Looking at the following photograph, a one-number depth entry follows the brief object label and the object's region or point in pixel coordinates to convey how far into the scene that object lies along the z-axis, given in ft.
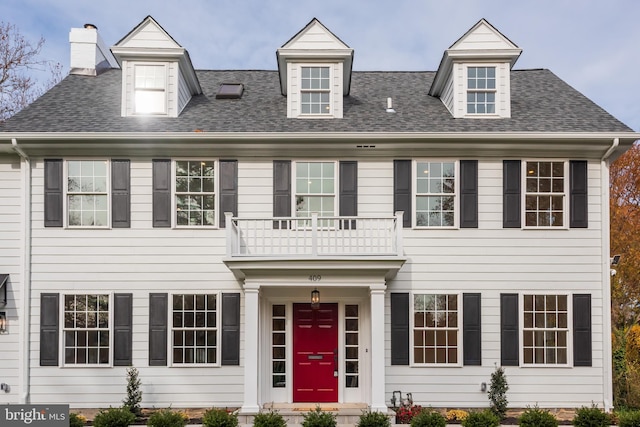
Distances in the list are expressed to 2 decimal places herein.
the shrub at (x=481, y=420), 29.48
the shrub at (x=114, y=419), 28.96
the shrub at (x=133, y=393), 34.73
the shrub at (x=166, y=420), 28.73
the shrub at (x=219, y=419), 29.01
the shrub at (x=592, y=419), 29.66
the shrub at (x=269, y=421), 28.66
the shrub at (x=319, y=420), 28.91
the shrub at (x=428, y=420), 29.22
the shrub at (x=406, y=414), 33.19
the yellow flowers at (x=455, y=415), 33.73
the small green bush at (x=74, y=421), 28.78
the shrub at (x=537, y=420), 29.53
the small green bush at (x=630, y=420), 29.84
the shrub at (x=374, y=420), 28.96
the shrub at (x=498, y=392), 34.99
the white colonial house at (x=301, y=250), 36.06
